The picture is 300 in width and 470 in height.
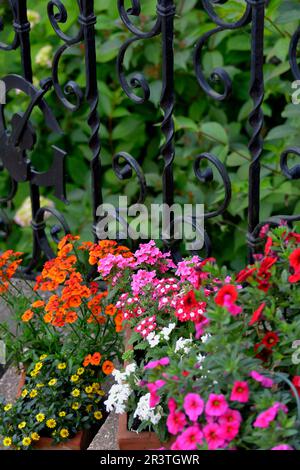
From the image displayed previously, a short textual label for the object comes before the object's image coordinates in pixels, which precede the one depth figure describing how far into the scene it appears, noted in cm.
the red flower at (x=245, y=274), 365
